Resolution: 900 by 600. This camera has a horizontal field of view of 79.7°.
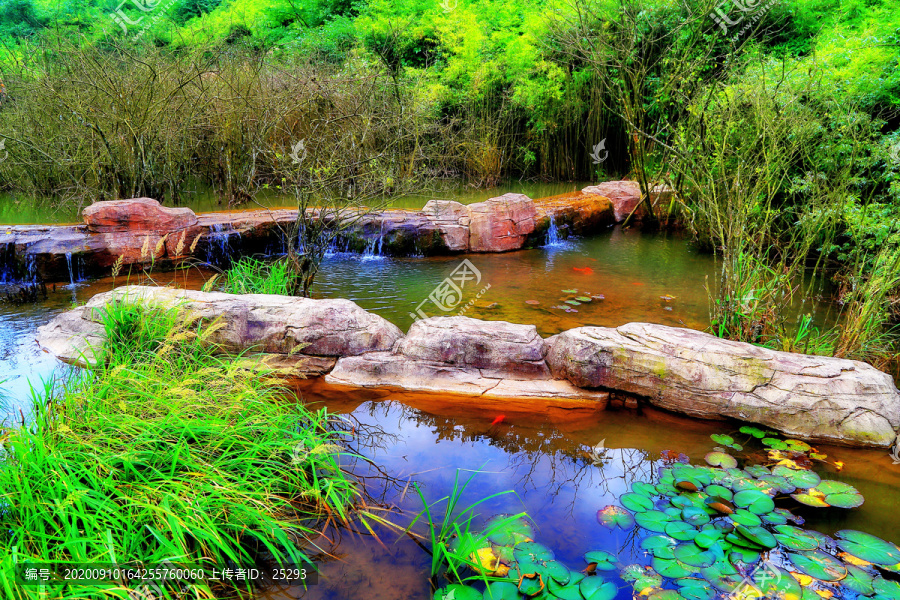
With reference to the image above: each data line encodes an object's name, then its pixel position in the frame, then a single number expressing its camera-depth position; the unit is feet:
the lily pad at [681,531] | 7.47
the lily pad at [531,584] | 6.54
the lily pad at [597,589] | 6.50
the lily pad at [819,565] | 6.79
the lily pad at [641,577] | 6.68
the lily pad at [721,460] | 9.32
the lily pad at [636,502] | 8.07
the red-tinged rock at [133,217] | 18.83
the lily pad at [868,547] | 7.12
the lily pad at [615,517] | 7.85
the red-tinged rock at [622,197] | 29.43
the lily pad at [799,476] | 8.74
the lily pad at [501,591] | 6.50
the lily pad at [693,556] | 6.98
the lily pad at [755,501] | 8.02
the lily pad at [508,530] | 7.36
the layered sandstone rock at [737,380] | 10.17
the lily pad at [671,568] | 6.82
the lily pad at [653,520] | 7.65
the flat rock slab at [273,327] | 12.16
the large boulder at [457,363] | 11.79
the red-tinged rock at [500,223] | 23.71
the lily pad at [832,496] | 8.26
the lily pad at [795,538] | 7.33
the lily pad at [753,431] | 10.30
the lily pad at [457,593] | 6.50
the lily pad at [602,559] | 7.03
